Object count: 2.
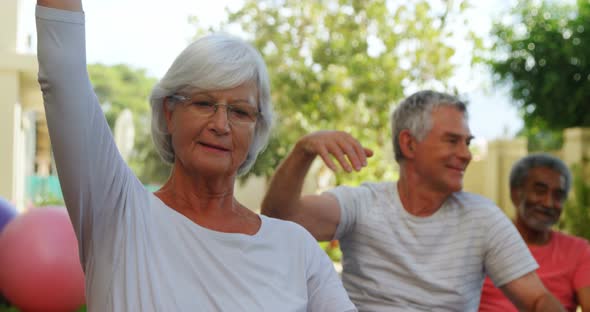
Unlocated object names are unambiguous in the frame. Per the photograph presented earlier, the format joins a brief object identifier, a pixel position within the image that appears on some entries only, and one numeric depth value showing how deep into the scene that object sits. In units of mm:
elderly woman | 1600
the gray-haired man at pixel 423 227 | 2310
